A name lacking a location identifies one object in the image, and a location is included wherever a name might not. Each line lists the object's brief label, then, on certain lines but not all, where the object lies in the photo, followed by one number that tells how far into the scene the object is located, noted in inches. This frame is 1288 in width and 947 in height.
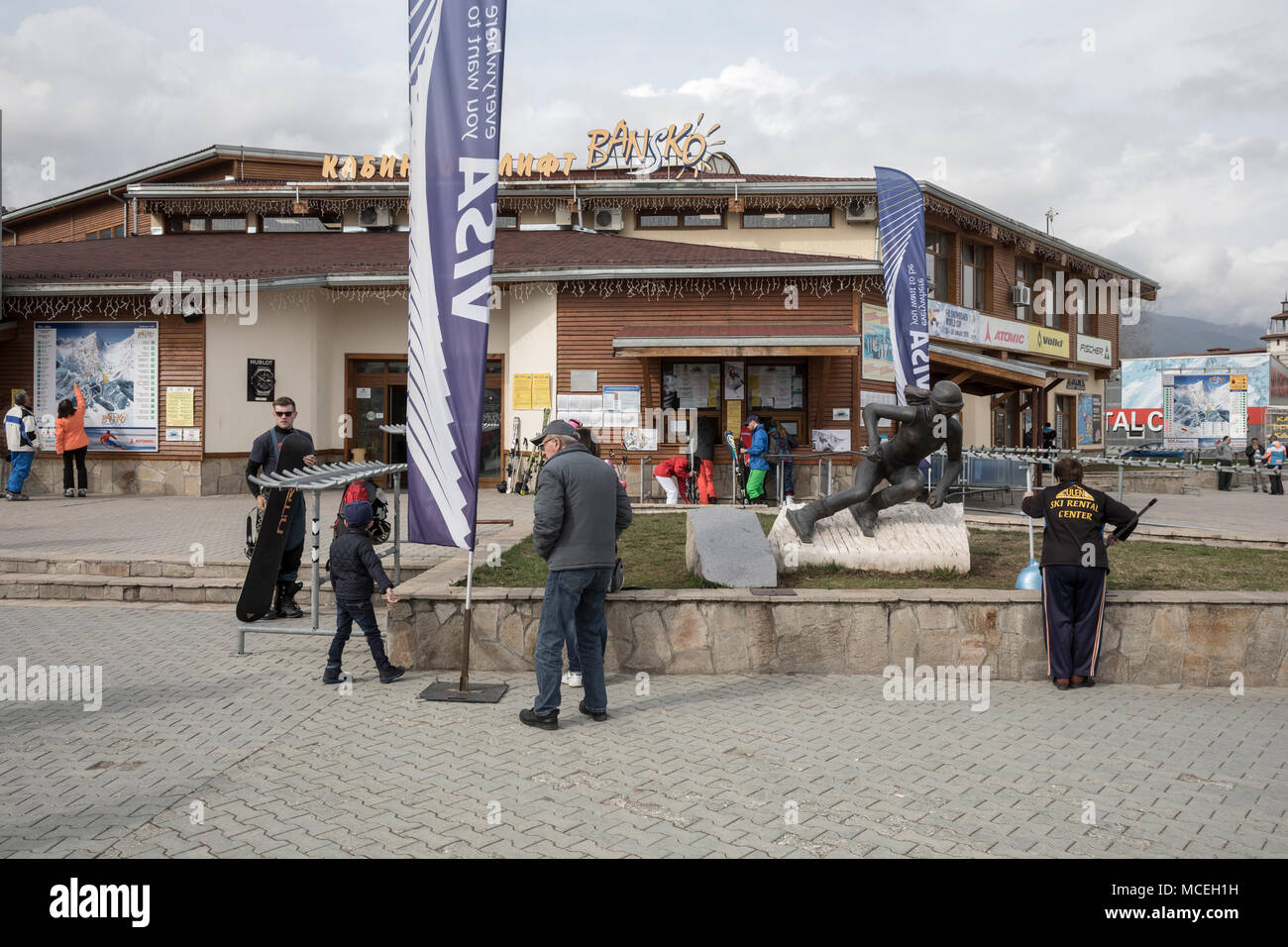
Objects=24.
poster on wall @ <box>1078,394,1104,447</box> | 1352.1
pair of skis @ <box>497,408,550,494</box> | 735.1
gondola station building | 701.9
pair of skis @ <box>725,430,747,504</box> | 684.1
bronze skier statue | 341.1
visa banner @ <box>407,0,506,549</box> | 263.1
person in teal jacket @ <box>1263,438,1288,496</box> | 1029.2
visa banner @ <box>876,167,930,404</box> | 543.8
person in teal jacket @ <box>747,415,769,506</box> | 651.5
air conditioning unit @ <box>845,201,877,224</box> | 943.0
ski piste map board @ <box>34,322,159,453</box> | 704.4
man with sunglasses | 342.6
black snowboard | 294.5
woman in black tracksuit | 265.3
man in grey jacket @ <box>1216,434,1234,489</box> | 1109.7
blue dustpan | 302.2
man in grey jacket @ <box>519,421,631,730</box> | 224.5
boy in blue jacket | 259.9
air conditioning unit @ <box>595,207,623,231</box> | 946.7
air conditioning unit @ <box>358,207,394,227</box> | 943.7
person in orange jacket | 660.7
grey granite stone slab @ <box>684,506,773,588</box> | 307.6
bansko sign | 978.1
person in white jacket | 627.8
